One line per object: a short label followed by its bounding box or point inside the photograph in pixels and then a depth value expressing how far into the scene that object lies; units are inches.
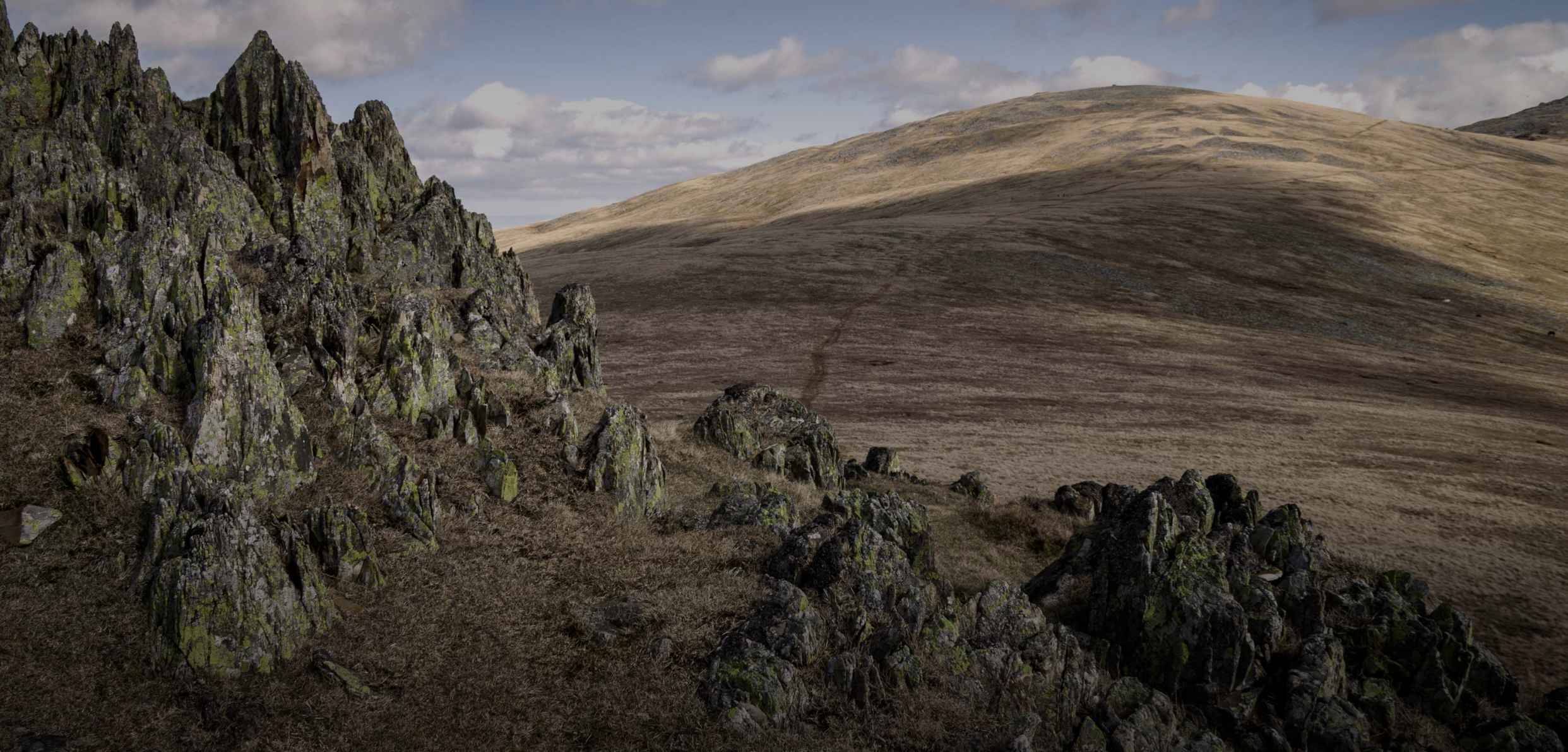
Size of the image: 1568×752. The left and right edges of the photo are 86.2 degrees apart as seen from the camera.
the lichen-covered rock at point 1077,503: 1309.1
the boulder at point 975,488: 1369.3
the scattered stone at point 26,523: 613.9
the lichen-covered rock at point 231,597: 561.0
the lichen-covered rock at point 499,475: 861.2
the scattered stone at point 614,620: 667.4
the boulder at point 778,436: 1336.1
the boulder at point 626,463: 920.3
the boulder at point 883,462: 1499.8
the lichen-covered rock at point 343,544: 677.3
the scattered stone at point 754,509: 919.7
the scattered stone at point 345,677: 559.8
